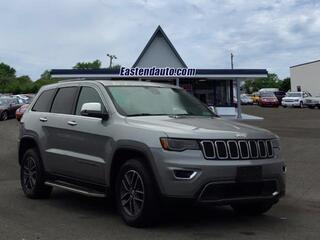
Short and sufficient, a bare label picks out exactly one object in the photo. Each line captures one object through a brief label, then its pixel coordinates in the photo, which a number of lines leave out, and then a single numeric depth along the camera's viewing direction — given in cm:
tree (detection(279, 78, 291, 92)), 8124
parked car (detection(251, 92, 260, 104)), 5385
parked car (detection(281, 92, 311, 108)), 4036
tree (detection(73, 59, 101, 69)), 9203
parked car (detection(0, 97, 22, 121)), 2387
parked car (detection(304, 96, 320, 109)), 3784
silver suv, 455
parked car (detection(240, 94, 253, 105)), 5355
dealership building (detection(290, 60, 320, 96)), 5799
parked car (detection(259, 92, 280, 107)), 4402
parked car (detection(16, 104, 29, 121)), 2100
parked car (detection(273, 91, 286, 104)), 4872
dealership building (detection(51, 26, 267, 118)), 2455
